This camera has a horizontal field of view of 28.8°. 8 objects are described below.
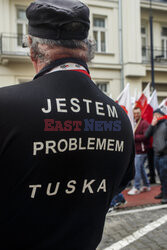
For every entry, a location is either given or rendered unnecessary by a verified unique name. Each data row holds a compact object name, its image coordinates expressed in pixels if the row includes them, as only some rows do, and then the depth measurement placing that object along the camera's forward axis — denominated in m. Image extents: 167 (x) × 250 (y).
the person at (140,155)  6.96
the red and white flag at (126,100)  7.63
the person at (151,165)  8.27
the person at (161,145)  6.24
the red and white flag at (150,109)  8.47
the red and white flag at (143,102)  8.41
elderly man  1.01
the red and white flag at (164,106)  8.27
